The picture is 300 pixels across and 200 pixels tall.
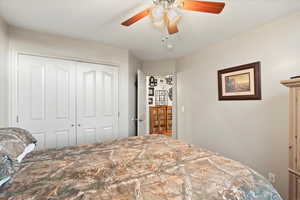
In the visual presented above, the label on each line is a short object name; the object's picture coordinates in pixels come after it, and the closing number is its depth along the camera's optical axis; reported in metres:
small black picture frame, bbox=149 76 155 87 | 6.18
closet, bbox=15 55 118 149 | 2.29
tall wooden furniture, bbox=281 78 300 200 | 1.46
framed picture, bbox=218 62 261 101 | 2.22
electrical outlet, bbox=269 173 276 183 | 2.01
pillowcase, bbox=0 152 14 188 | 0.75
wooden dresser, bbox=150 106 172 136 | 5.89
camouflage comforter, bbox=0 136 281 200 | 0.79
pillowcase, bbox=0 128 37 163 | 0.97
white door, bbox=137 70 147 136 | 3.26
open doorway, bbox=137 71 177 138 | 5.91
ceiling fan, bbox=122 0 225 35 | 1.30
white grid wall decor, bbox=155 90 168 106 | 6.21
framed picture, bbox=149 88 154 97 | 6.11
